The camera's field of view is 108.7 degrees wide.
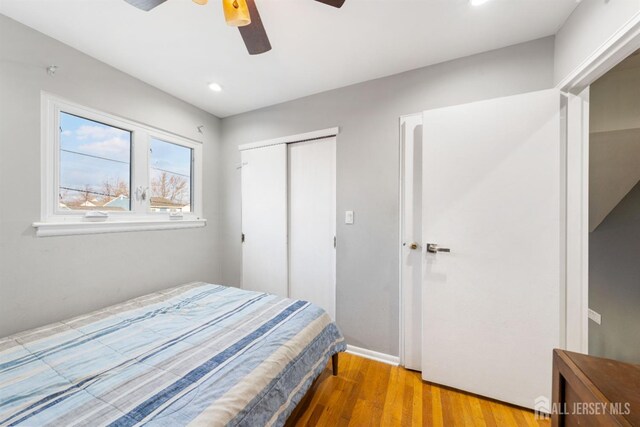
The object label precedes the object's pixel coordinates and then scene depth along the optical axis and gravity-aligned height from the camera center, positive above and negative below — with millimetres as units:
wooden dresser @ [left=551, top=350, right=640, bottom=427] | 614 -521
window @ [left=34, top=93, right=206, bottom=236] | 1623 +321
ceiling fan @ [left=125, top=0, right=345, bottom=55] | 1015 +947
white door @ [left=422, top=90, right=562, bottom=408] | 1430 -211
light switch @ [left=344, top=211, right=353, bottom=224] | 2162 -45
